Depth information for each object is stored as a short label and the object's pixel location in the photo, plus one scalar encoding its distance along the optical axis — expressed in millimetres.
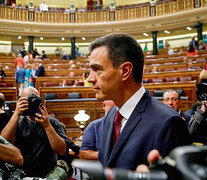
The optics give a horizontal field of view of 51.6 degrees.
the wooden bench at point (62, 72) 9766
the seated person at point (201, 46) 10270
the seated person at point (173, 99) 3066
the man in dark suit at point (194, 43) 10020
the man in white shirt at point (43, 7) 15198
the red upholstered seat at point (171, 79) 6889
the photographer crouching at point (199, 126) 1760
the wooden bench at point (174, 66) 7910
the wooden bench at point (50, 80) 8180
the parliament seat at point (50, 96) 6461
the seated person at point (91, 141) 1677
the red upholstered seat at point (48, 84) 7852
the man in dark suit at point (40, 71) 8570
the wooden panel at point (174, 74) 6828
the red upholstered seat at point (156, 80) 7089
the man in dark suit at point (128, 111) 828
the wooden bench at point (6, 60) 12400
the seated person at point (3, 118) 2248
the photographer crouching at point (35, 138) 1717
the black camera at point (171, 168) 371
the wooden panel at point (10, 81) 7945
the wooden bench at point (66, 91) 6758
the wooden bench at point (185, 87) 5879
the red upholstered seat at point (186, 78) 6657
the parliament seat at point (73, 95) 6476
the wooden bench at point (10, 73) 9804
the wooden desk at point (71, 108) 5941
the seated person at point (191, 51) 9469
